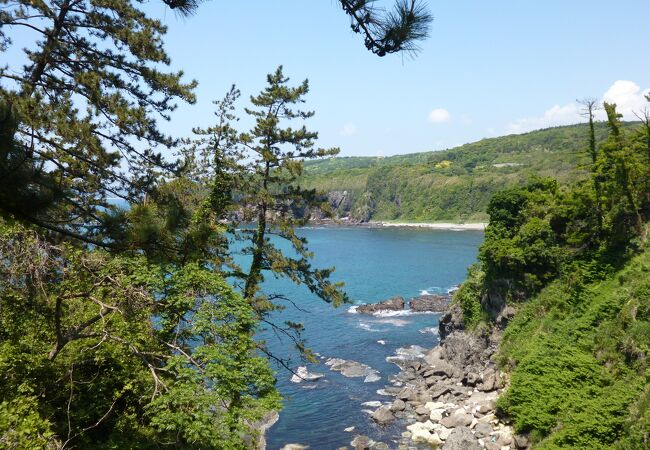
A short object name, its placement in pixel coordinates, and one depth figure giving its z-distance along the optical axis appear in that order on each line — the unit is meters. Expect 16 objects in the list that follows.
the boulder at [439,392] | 27.81
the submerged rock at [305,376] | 32.16
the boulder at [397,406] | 26.95
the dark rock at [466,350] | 31.33
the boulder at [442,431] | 22.89
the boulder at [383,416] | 25.75
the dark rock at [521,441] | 20.00
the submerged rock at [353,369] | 32.75
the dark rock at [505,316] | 30.45
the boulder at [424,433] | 22.98
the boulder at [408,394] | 28.19
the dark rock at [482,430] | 21.67
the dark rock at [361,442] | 23.02
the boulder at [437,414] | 24.78
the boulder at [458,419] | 23.25
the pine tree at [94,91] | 10.50
